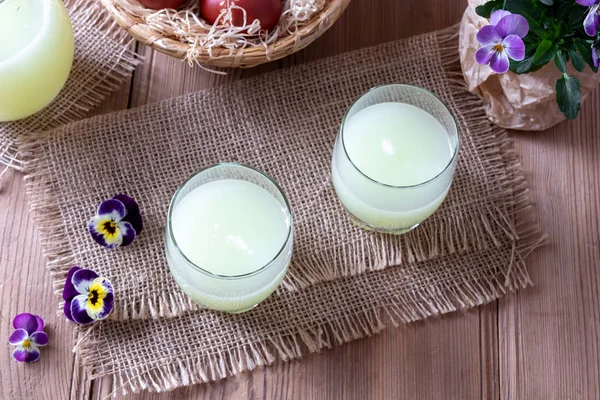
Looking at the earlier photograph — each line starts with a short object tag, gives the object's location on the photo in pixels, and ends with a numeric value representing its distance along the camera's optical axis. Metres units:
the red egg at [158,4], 1.07
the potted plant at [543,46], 0.95
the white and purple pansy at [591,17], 0.90
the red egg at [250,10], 1.06
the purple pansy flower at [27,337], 1.01
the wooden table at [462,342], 1.03
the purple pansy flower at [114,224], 1.05
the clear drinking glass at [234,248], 0.91
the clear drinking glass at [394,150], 0.99
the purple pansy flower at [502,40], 0.95
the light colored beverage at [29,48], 1.01
